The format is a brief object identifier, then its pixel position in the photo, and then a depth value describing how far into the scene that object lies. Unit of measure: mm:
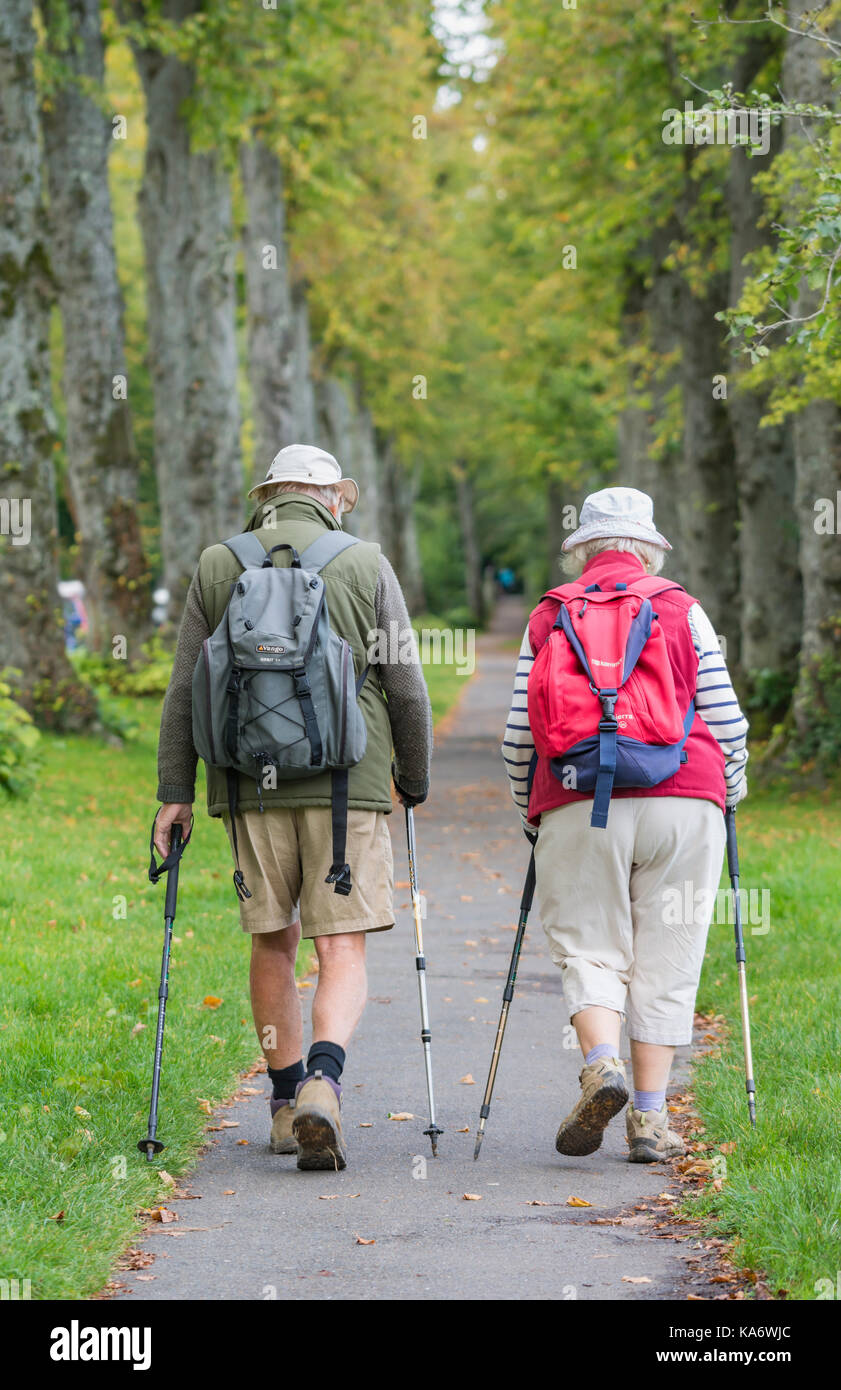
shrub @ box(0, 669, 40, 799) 11812
